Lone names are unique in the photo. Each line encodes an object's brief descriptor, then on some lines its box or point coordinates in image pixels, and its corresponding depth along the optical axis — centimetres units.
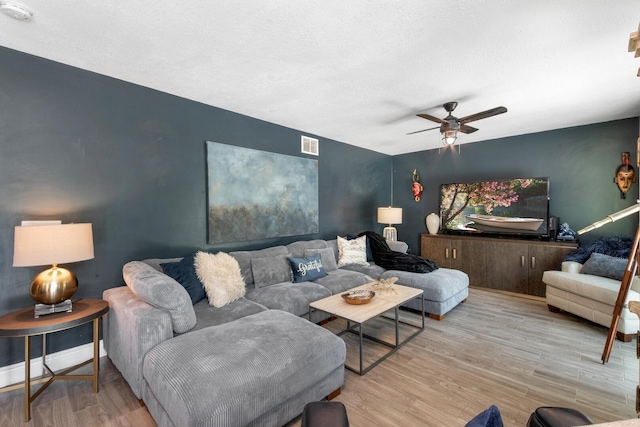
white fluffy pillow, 253
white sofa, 278
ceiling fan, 272
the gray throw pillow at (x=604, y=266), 321
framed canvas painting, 327
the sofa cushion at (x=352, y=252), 426
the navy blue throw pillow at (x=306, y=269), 336
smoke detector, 167
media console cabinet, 409
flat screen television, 428
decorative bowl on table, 256
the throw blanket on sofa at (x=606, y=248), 351
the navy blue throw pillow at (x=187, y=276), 250
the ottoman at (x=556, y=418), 81
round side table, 175
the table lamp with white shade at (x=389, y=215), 507
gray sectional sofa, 144
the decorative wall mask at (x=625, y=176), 375
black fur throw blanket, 381
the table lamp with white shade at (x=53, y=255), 185
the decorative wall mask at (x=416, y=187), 573
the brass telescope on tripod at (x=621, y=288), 219
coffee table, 232
